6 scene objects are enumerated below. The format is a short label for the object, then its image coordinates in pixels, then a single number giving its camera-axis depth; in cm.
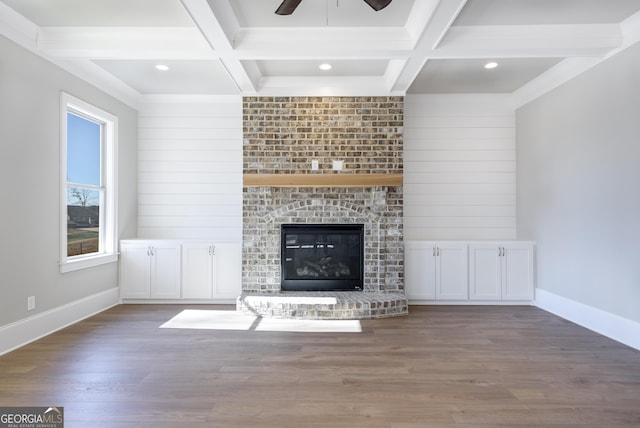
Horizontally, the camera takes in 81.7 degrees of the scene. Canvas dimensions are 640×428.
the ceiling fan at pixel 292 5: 227
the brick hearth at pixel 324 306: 410
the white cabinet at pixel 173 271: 476
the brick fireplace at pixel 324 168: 468
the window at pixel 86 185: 384
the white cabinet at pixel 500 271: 475
